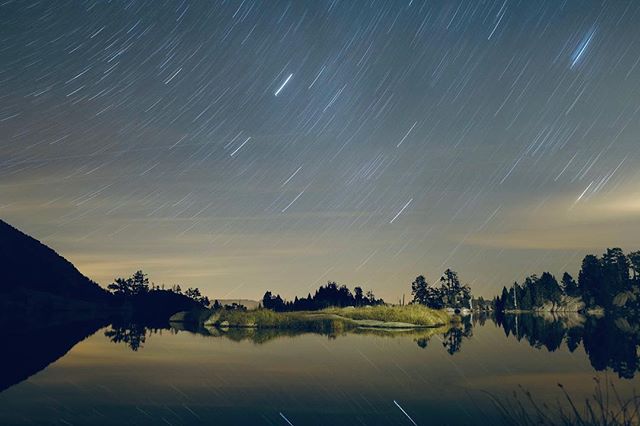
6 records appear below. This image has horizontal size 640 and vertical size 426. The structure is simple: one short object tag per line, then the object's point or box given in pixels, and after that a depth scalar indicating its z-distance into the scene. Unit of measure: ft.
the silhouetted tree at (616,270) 535.19
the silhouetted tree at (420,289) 595.47
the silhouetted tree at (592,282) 545.85
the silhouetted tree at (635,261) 552.82
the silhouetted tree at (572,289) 619.09
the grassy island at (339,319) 206.93
